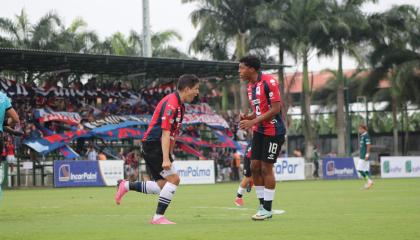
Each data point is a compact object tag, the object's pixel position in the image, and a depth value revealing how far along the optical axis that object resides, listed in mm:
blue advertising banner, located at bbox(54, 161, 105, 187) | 33906
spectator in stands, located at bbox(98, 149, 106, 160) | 38272
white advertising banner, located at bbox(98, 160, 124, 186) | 35312
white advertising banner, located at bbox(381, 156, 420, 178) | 45188
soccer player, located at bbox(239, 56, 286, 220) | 12109
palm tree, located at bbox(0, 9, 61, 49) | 52969
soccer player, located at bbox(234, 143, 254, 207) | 17245
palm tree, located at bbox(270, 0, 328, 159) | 56812
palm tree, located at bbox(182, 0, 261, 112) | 58000
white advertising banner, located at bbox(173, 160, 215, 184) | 37250
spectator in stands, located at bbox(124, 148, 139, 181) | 37759
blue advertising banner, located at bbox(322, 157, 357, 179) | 44531
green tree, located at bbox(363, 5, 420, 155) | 60344
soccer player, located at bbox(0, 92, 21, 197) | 11531
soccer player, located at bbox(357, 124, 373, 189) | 28372
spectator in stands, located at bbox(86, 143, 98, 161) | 38312
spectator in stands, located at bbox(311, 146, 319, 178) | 46531
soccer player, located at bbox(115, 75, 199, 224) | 11016
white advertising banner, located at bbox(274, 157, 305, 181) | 41500
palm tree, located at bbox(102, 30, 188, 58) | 63750
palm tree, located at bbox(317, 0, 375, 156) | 57469
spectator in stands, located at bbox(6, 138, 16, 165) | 34406
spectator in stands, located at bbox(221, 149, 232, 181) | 44219
